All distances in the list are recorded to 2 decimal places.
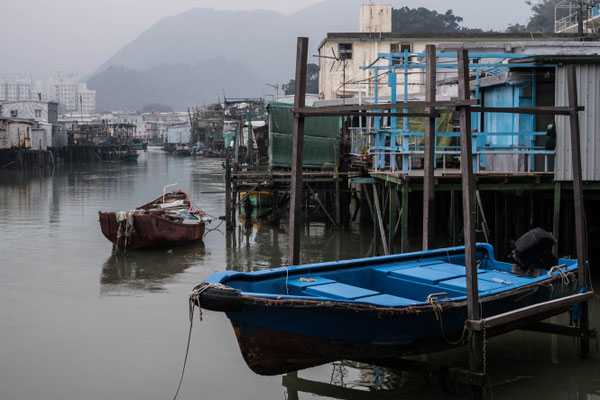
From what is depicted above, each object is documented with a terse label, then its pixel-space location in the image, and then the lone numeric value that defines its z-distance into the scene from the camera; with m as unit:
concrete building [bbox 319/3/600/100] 38.09
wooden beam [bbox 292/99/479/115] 7.81
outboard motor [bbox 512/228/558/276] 9.50
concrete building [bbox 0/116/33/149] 53.91
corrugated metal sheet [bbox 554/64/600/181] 13.02
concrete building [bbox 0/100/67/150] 63.78
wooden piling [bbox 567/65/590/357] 9.36
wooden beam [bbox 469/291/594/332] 8.05
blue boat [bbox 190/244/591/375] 7.47
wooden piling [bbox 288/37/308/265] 9.64
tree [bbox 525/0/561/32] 61.38
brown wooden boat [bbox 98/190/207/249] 17.78
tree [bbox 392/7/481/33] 63.19
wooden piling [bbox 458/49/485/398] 8.00
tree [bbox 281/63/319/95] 69.69
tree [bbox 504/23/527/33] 63.44
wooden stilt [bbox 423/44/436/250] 10.42
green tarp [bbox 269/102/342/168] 23.02
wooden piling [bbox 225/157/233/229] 21.20
